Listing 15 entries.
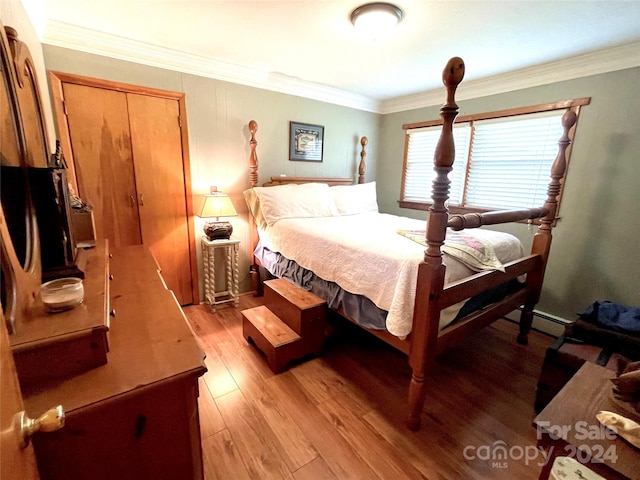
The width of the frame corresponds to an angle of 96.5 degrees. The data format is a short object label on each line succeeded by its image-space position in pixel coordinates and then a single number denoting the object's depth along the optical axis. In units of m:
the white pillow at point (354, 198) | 3.17
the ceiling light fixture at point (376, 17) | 1.63
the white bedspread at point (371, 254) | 1.46
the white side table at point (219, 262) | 2.68
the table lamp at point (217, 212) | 2.53
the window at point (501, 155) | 2.47
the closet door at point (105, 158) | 2.14
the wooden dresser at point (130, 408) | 0.67
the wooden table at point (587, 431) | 0.85
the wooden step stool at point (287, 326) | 1.92
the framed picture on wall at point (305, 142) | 3.15
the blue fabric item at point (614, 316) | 1.67
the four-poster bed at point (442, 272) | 1.33
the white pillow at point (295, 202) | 2.68
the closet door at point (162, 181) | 2.38
